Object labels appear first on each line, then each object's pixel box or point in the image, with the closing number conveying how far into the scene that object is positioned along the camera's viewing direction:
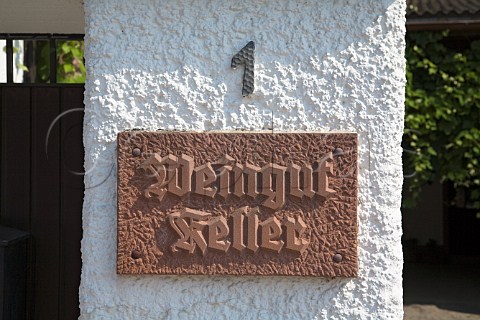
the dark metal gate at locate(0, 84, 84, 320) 4.03
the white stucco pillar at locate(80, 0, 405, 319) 2.94
